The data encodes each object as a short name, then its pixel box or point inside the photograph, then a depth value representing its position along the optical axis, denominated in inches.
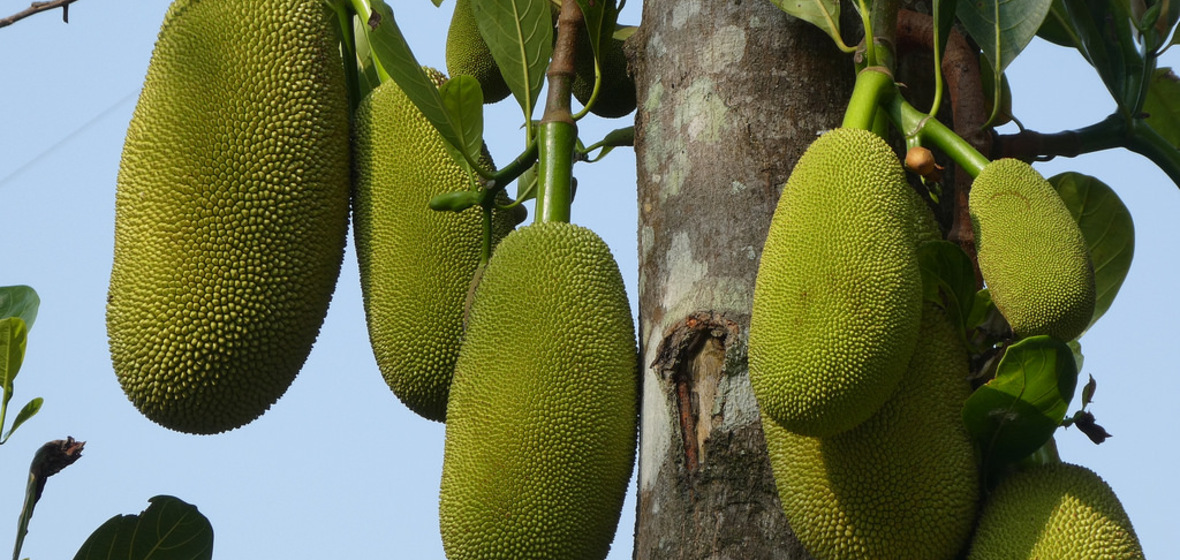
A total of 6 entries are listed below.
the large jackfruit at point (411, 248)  219.1
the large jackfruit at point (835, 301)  200.2
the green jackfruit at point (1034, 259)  201.8
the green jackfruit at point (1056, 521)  202.7
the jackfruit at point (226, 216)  215.4
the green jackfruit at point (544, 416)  211.2
